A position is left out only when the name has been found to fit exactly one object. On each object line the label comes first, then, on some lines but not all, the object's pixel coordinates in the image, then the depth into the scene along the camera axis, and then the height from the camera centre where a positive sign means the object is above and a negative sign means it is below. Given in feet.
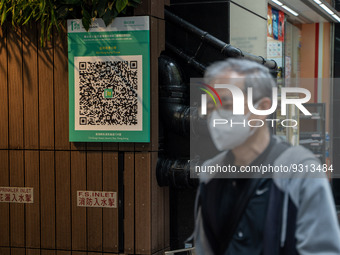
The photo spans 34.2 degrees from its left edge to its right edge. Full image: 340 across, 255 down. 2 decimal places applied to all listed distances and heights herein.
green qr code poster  18.17 +1.23
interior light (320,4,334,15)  31.91 +6.41
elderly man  6.79 -1.00
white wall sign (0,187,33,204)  19.66 -2.77
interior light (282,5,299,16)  31.01 +6.22
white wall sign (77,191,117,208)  18.71 -2.78
